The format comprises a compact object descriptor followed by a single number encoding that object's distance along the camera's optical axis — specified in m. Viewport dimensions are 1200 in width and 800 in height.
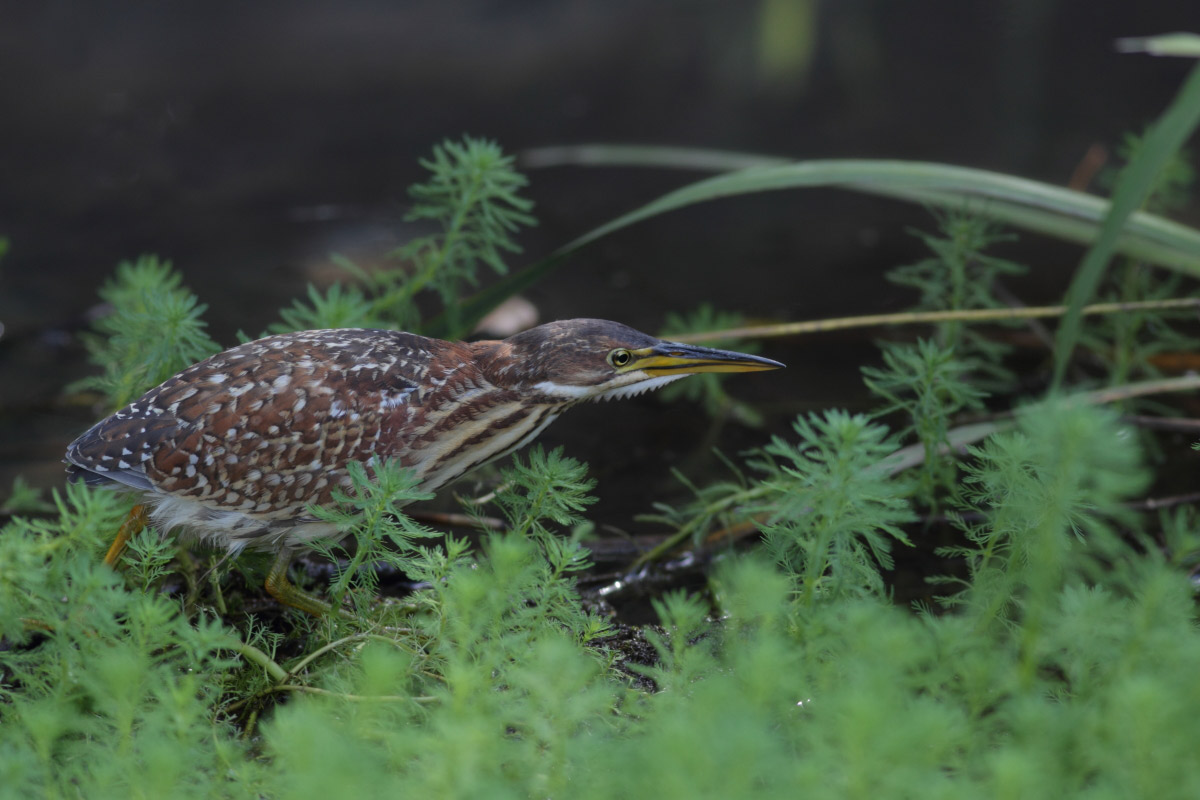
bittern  6.35
